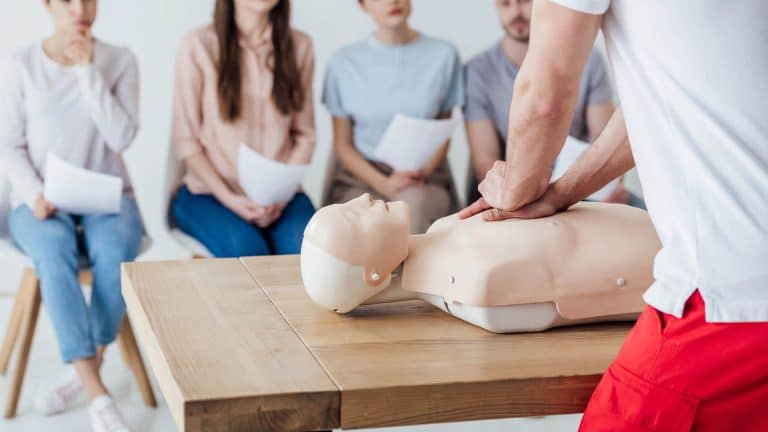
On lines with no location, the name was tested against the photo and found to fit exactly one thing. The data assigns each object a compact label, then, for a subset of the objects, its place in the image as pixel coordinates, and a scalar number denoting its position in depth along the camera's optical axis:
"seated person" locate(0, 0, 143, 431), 2.84
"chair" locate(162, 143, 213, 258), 3.12
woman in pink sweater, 3.23
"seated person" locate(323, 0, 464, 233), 3.45
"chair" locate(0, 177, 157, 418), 2.91
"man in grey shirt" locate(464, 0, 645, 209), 3.44
